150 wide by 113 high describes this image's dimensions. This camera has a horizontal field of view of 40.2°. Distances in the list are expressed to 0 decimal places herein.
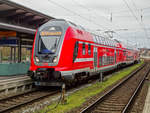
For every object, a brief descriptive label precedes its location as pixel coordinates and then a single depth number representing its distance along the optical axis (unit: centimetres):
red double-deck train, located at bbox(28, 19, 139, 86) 1127
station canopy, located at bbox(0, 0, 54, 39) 1486
